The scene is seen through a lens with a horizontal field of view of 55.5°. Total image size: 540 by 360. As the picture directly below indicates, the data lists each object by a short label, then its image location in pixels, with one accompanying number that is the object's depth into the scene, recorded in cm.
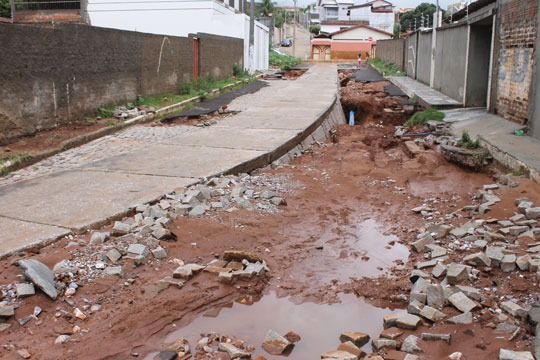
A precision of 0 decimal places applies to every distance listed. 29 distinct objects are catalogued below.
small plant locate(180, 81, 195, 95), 1501
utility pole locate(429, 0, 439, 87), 1775
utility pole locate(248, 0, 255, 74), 2609
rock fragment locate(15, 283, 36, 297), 359
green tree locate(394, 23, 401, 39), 6744
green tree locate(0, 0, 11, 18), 2988
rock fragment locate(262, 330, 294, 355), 330
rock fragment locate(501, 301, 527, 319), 336
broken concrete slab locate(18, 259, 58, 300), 362
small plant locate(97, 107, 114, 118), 1073
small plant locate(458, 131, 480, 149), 844
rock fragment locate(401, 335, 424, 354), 311
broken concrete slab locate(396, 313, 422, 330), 338
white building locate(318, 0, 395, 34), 7381
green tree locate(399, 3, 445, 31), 7088
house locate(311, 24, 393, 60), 5431
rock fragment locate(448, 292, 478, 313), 350
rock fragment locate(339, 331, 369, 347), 334
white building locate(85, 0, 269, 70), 2361
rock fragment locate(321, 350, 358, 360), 303
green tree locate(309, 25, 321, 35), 7844
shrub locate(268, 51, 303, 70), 3567
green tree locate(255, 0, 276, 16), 8107
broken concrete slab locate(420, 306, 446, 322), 346
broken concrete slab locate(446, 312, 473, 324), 338
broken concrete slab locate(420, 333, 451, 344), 318
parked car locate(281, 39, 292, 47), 6710
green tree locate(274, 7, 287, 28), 8282
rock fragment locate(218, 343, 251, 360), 314
